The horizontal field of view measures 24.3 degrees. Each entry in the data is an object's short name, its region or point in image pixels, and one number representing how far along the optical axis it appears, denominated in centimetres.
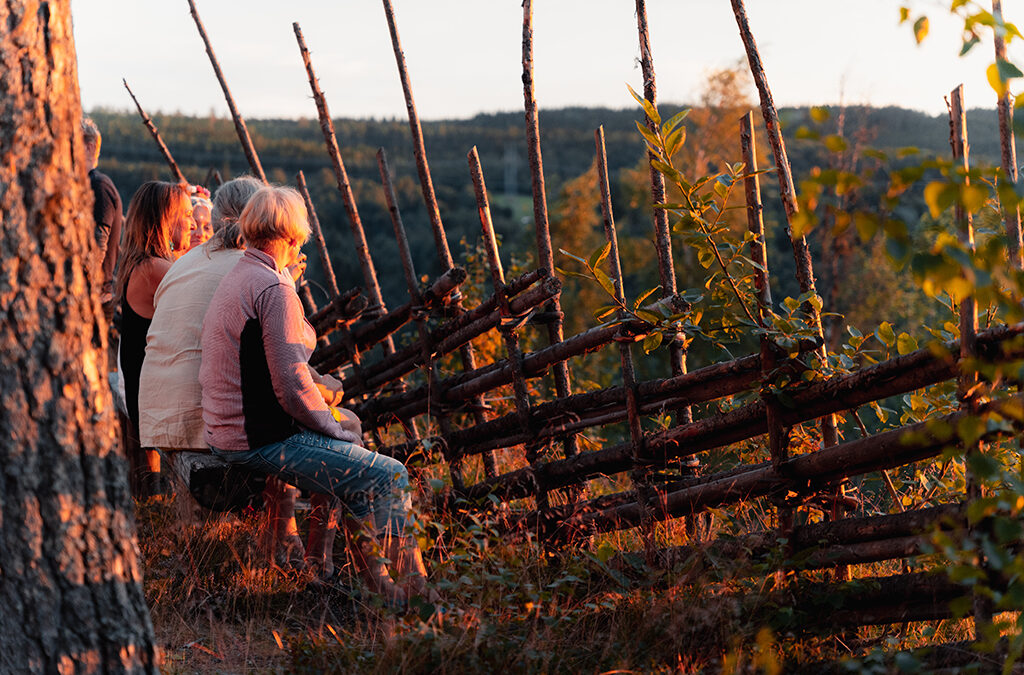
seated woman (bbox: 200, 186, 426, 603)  644
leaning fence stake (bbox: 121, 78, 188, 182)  845
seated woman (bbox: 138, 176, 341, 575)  666
